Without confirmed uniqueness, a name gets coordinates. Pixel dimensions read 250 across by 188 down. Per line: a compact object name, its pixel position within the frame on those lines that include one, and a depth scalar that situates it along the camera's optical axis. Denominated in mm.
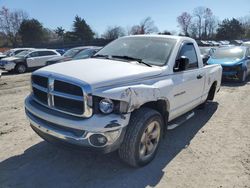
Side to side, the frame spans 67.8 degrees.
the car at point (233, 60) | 7966
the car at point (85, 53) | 9746
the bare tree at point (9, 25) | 47196
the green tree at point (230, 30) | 57566
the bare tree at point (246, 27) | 60287
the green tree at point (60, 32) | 49146
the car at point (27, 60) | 12131
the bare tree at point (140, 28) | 55864
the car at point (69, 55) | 10098
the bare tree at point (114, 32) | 51553
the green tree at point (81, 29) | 42477
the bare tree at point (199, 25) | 64329
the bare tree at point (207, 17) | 64214
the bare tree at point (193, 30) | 62928
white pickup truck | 2331
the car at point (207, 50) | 11314
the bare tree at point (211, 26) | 63859
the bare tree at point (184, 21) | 62662
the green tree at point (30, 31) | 39663
